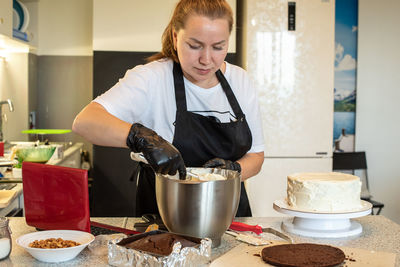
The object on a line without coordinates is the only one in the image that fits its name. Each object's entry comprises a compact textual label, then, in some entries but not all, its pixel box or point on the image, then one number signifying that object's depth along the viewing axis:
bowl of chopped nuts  1.19
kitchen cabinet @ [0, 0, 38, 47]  3.18
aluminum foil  1.09
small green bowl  2.87
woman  1.62
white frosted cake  1.53
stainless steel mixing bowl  1.24
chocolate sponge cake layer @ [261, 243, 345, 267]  1.15
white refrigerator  3.74
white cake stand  1.47
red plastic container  1.34
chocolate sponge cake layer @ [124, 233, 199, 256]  1.13
